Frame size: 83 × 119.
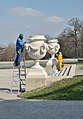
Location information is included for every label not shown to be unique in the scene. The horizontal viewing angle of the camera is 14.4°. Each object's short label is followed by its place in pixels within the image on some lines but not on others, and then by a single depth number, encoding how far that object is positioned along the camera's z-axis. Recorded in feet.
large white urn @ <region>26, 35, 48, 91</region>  46.44
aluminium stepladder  48.89
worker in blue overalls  47.93
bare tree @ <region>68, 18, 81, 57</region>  243.54
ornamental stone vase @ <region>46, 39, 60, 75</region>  82.79
